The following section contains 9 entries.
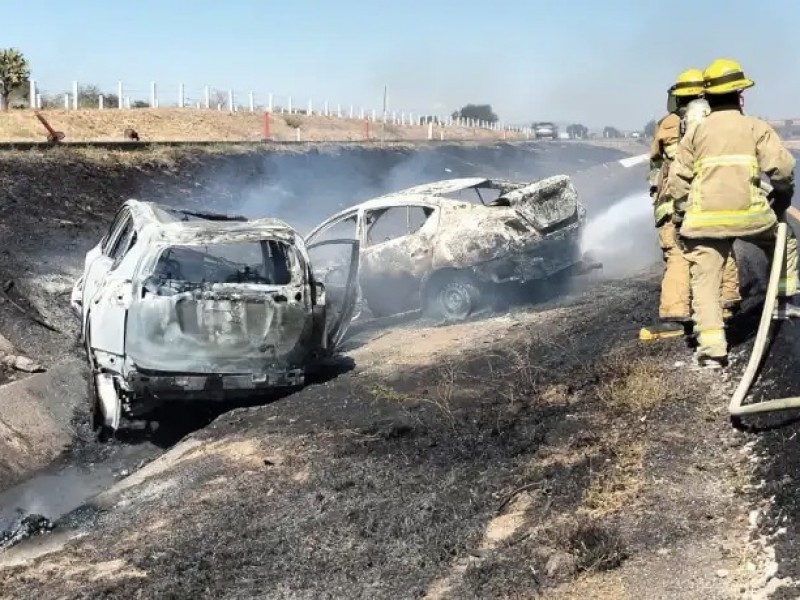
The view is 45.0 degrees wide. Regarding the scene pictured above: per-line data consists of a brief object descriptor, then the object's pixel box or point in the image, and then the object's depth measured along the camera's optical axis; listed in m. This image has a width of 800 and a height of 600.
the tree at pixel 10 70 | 43.44
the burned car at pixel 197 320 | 7.80
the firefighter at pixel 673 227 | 7.32
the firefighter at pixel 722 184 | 5.89
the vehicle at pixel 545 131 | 65.38
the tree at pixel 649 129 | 77.31
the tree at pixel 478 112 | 99.25
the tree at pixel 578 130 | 86.56
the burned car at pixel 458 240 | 10.82
